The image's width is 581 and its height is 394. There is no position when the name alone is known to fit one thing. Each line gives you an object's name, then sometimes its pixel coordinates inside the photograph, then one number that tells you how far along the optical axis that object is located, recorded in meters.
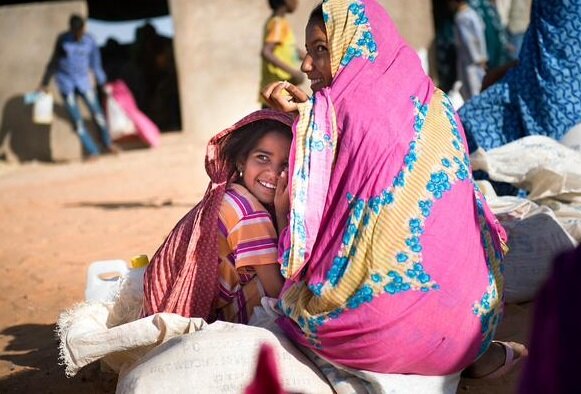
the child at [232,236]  2.91
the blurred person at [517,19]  10.45
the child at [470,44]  9.91
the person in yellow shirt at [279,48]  6.82
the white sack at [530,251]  3.87
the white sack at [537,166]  4.23
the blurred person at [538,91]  4.75
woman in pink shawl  2.54
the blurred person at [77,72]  11.75
